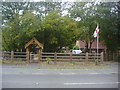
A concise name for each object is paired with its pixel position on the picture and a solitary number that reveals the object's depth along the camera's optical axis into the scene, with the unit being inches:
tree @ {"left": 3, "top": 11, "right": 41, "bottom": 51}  565.6
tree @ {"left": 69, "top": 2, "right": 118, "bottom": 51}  605.8
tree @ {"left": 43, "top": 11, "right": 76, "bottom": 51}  585.0
